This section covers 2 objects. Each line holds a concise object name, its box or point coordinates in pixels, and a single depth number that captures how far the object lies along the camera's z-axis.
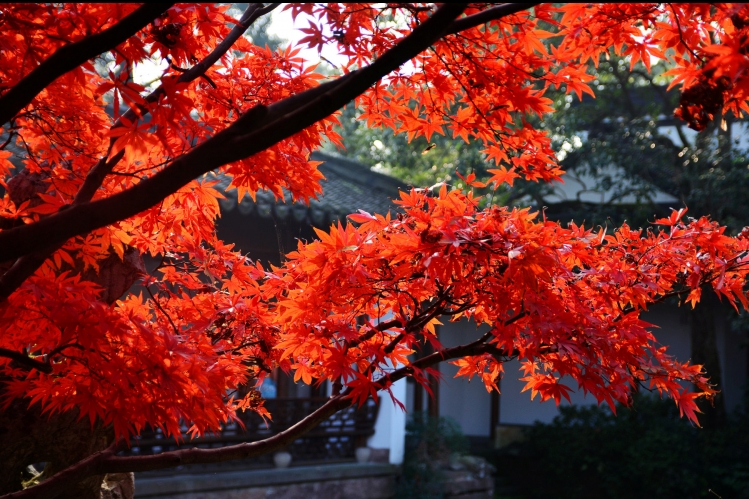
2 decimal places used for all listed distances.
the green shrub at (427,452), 9.43
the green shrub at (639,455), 9.69
